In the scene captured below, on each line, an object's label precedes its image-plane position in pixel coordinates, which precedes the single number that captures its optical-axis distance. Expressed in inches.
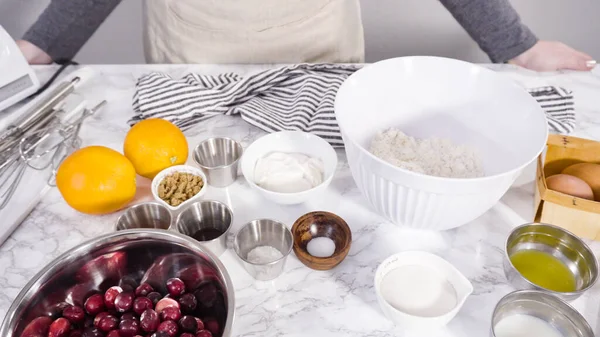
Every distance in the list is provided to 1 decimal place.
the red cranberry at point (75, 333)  22.7
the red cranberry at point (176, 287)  24.3
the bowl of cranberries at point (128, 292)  22.3
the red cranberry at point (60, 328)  22.4
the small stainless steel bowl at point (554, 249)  24.5
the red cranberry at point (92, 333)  22.3
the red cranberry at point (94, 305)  23.9
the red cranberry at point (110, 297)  24.0
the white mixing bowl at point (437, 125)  24.3
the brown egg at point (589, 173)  28.0
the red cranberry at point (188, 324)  22.3
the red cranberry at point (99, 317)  22.8
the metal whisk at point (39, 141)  32.0
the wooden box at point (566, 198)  26.3
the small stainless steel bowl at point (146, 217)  27.8
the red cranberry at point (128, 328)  22.4
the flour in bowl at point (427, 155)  28.0
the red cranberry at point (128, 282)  25.3
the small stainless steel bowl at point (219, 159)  31.2
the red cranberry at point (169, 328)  22.0
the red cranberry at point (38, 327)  22.1
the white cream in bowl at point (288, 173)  29.9
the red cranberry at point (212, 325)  22.5
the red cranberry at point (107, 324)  22.7
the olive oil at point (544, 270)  24.7
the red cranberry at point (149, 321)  22.4
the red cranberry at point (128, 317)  22.6
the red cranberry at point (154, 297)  24.0
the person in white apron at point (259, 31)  40.1
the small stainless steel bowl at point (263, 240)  25.6
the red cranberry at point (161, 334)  21.6
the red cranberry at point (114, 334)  22.1
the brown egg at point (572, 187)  27.3
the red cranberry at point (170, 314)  22.7
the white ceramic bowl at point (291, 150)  29.4
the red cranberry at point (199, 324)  22.5
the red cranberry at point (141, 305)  23.3
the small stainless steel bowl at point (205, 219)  27.5
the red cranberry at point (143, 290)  24.4
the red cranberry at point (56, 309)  23.5
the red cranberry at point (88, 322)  23.2
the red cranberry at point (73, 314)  23.3
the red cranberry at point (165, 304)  23.2
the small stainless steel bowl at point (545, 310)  22.2
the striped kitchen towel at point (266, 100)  34.8
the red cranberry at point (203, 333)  21.6
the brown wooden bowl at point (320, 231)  26.4
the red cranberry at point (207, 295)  23.5
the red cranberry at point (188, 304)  23.7
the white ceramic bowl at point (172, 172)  28.5
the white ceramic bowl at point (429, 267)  22.5
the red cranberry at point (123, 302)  23.4
